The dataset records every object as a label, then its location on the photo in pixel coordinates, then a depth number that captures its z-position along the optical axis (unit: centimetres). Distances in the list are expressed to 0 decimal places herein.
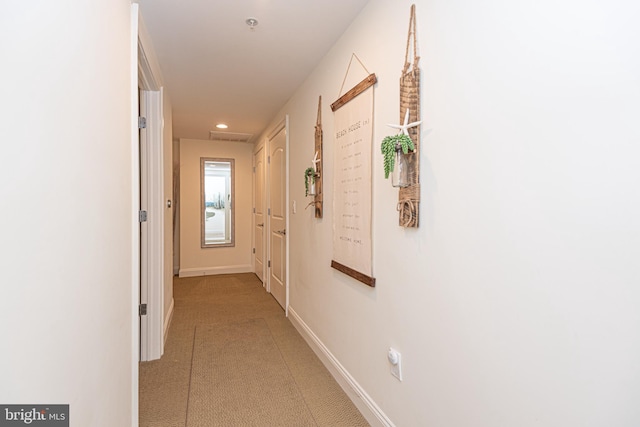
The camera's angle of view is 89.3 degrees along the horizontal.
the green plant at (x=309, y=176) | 260
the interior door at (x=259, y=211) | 487
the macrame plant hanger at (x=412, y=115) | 141
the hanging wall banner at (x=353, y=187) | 182
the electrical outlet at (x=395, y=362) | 155
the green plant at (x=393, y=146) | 139
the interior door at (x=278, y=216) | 371
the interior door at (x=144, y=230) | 249
